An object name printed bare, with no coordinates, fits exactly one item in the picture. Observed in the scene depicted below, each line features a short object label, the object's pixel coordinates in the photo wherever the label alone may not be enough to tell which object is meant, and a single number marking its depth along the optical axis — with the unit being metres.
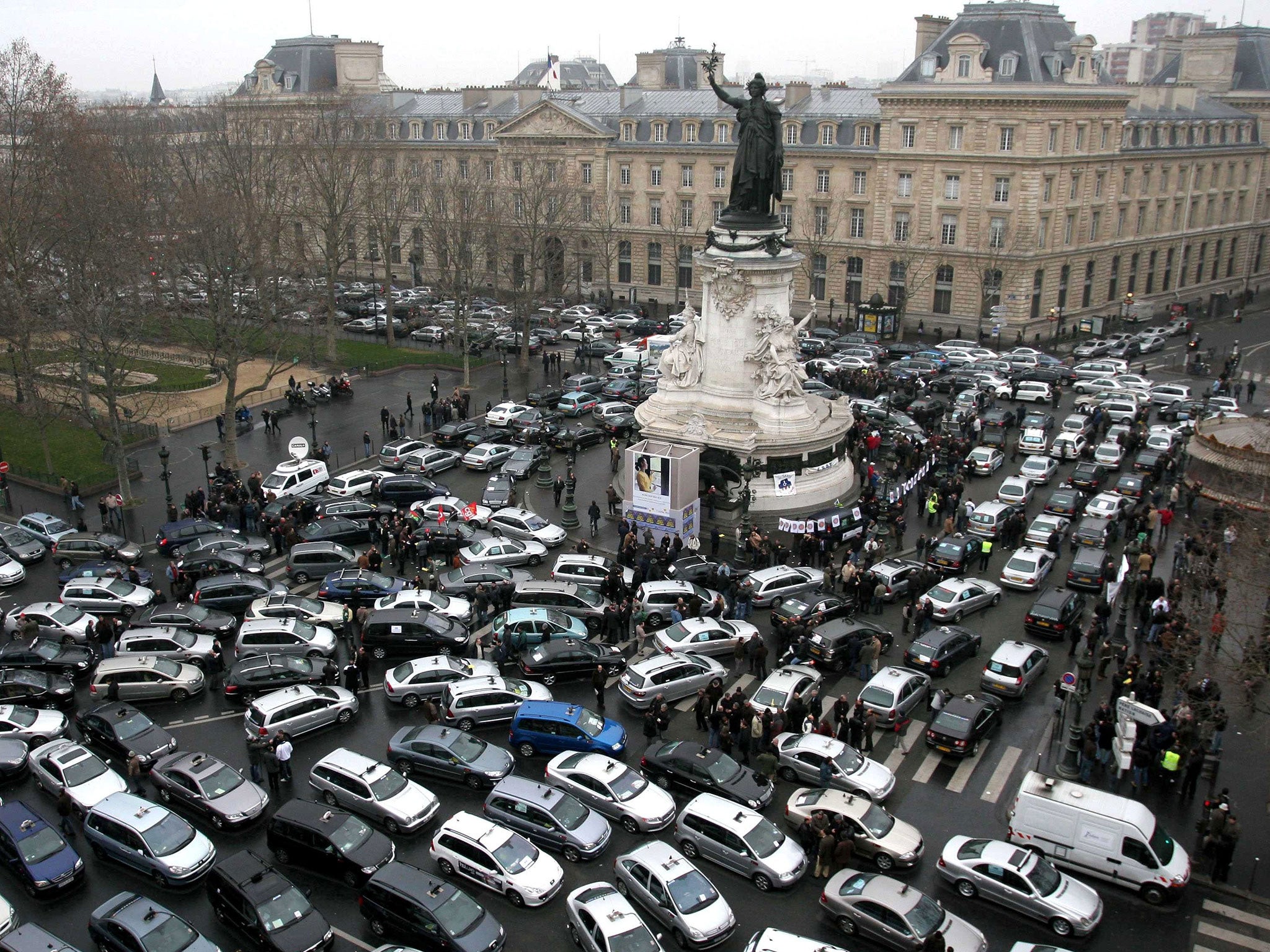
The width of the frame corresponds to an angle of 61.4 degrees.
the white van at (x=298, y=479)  42.50
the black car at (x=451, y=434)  49.88
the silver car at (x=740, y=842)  20.80
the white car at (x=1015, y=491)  40.81
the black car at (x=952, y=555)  35.25
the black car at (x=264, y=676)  27.69
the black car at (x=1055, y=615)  30.77
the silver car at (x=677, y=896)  19.06
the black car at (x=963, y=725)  25.27
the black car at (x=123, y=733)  24.81
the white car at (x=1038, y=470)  43.91
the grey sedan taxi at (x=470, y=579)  33.88
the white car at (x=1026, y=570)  34.69
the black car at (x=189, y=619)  30.84
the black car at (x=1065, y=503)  39.72
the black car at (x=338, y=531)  37.97
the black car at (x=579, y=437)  48.81
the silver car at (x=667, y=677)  27.48
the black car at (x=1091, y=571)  34.03
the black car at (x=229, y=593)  32.91
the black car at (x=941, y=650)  28.97
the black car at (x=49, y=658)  28.70
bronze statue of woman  39.00
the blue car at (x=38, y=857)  20.61
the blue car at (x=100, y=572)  34.28
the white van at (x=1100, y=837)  20.61
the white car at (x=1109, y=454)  45.38
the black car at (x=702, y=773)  23.20
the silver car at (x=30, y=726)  25.36
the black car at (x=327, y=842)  20.83
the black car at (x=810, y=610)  30.97
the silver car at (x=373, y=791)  22.56
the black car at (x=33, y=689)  27.12
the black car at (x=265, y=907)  18.83
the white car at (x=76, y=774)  22.94
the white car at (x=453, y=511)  39.44
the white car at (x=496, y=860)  20.23
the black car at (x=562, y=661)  28.88
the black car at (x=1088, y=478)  42.44
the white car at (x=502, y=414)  51.31
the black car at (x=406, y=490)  42.31
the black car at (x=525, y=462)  45.12
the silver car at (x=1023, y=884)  19.62
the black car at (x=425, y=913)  18.72
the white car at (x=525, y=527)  38.59
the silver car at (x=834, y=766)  23.58
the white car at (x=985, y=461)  45.19
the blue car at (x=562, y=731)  24.95
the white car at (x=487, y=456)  46.47
